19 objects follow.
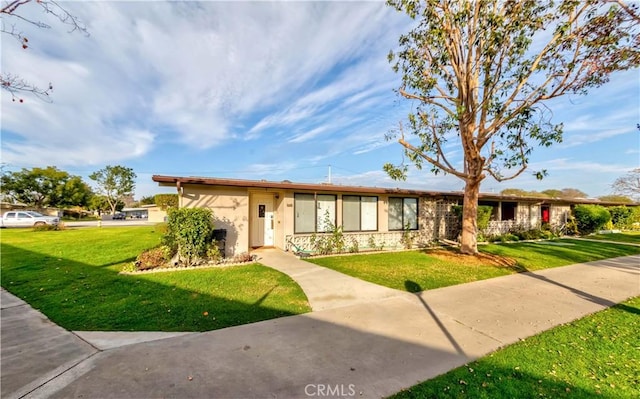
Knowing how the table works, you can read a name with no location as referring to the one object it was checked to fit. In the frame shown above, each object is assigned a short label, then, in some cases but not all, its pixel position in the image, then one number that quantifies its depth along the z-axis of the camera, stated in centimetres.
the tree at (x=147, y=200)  6116
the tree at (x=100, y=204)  4728
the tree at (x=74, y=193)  4090
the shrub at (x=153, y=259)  798
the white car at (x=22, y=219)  2261
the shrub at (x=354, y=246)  1129
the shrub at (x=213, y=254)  861
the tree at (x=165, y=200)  2909
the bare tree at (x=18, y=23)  221
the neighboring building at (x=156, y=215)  3585
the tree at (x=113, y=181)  5059
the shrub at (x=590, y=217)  1897
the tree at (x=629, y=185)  2556
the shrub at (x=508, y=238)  1552
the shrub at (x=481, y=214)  1473
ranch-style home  965
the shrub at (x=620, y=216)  2270
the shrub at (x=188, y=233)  823
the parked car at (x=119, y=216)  4578
